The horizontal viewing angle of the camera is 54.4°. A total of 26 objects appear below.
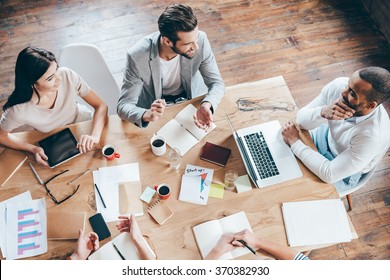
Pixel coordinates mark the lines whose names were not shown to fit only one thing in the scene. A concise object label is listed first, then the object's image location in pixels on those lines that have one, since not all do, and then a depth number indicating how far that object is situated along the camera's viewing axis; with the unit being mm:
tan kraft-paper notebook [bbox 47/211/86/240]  1804
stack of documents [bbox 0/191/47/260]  1778
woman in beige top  1920
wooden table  1809
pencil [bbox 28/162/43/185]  1938
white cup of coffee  1979
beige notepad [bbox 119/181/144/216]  1870
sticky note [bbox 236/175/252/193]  1920
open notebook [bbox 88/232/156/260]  1757
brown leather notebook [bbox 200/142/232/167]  1991
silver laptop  1954
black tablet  1998
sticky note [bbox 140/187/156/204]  1895
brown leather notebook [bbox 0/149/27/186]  1955
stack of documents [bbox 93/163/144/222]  1869
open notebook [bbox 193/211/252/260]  1766
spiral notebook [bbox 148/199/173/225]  1839
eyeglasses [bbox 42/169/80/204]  1890
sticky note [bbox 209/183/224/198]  1909
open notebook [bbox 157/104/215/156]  2055
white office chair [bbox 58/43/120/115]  2334
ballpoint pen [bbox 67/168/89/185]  1945
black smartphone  1801
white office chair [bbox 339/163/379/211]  2105
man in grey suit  2041
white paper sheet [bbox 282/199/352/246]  1804
